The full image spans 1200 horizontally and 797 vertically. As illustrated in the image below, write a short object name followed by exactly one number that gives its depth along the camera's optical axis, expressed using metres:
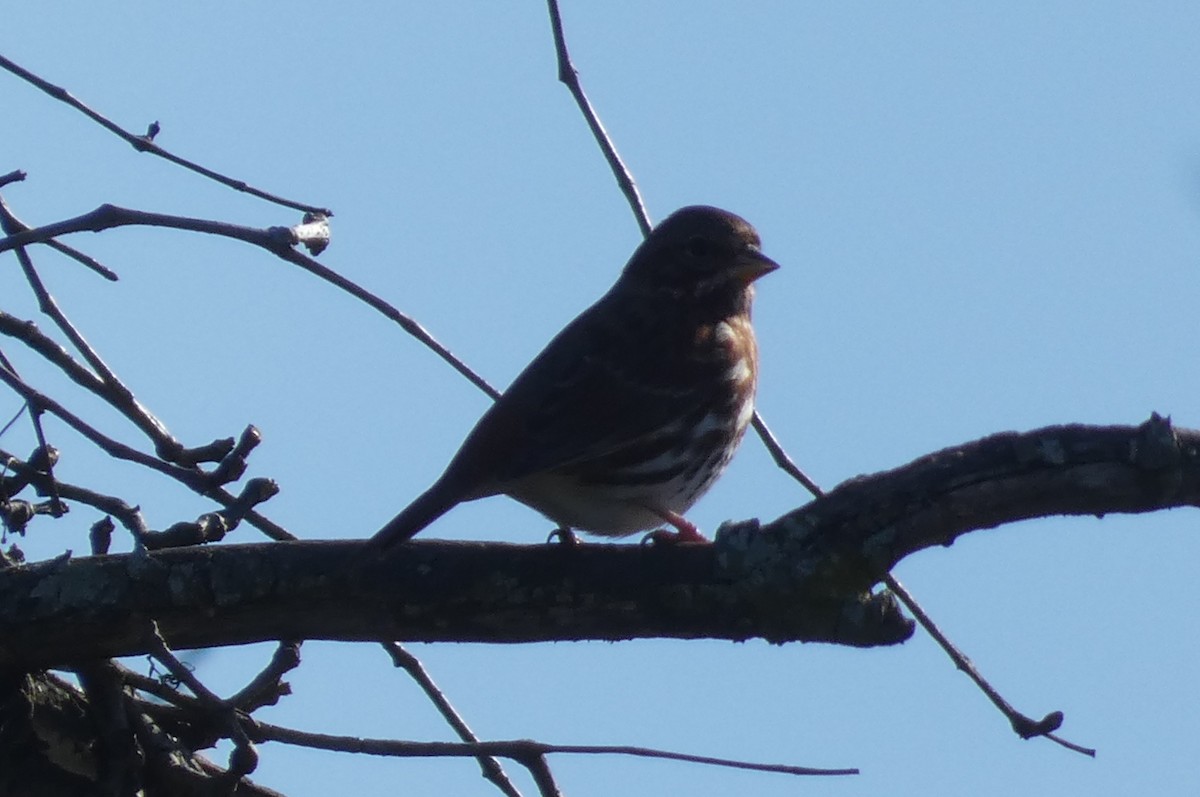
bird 11.65
